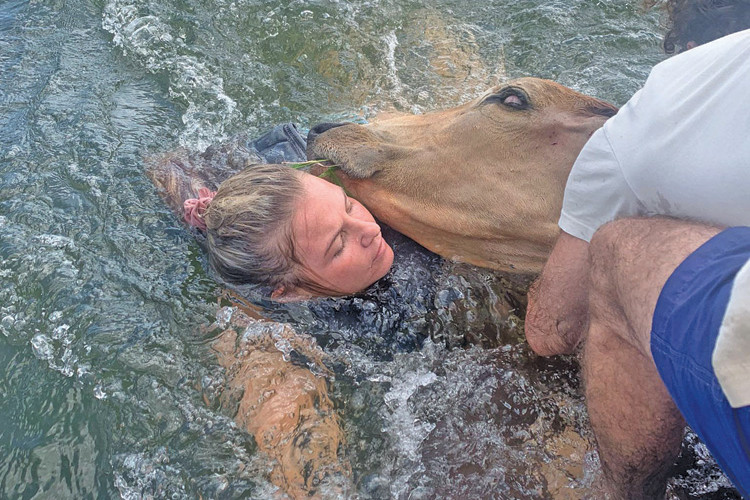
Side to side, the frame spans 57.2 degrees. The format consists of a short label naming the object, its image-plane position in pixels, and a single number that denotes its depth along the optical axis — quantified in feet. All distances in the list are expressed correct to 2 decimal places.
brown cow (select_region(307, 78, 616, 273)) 2.91
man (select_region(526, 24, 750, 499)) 1.51
